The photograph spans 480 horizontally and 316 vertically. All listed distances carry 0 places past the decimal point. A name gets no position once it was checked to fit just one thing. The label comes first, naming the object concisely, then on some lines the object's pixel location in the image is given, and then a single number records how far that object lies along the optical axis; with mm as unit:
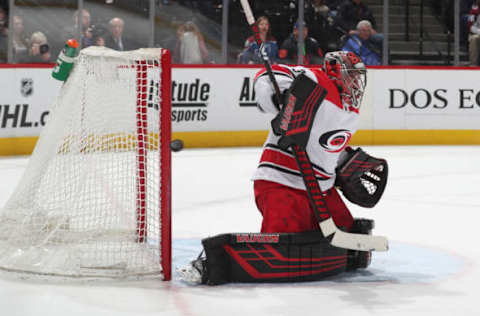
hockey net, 5937
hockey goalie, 5680
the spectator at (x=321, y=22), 18469
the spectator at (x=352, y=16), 18750
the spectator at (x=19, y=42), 16000
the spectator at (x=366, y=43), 18656
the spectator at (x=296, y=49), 18359
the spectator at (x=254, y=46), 18062
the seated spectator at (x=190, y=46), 17641
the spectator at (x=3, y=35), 15945
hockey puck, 6627
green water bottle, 6246
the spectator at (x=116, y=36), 16969
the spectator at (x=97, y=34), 16795
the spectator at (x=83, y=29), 16672
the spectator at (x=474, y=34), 18953
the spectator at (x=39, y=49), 16094
